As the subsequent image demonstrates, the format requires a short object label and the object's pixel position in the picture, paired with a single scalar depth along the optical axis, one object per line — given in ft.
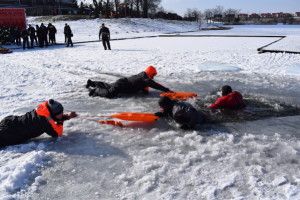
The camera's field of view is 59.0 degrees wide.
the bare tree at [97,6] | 129.65
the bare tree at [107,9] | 133.22
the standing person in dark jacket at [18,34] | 59.43
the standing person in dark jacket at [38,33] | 56.42
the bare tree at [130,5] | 164.25
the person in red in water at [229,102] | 16.84
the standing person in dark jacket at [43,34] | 56.46
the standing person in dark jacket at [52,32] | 59.28
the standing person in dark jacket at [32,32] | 55.77
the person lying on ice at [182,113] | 14.38
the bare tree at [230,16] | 237.45
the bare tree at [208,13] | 261.87
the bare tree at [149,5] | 166.09
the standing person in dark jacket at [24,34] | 54.75
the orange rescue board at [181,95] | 19.71
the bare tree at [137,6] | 167.71
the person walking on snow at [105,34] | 49.16
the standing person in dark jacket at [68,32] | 56.19
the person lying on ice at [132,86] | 20.33
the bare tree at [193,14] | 245.00
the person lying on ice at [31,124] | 12.77
